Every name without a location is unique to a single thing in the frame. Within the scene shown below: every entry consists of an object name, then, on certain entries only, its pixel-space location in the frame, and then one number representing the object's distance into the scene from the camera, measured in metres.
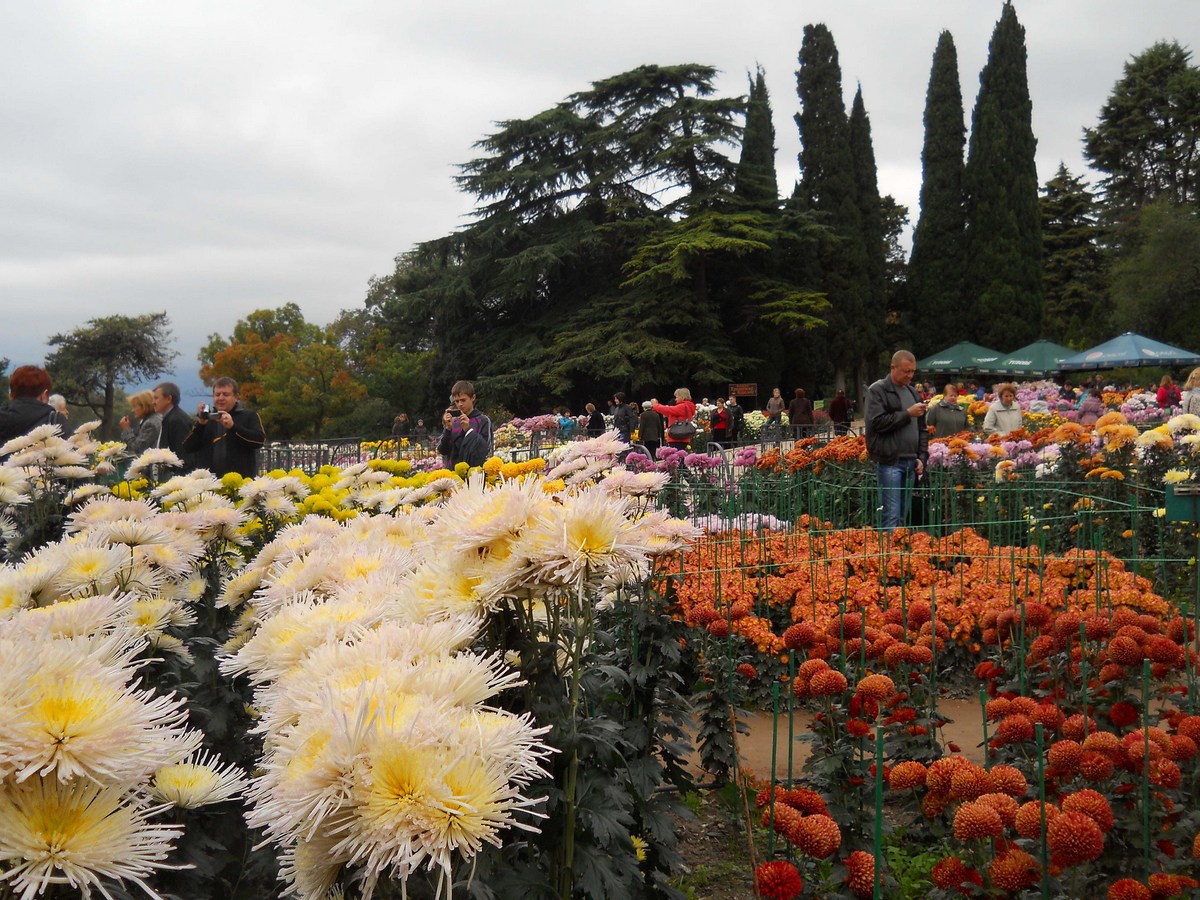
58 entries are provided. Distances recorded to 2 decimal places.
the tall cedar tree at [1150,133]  40.72
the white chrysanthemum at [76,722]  0.83
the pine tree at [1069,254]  41.09
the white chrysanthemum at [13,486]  3.60
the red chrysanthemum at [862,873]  1.86
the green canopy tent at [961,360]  29.28
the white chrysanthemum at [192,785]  1.23
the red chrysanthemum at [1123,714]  2.19
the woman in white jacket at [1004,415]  9.55
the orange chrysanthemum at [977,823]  1.66
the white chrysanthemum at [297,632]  1.27
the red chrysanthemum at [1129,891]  1.61
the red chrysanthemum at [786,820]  1.78
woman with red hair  5.62
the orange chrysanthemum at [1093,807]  1.65
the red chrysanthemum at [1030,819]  1.71
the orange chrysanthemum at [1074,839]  1.60
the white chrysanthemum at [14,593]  1.54
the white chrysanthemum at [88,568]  1.67
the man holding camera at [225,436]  5.33
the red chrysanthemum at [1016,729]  1.98
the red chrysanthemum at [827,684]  2.16
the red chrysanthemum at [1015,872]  1.66
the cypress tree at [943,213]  34.78
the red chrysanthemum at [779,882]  1.62
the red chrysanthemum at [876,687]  2.16
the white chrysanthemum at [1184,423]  6.34
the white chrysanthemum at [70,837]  0.81
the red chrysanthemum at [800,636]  2.44
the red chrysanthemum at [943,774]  1.83
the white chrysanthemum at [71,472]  3.88
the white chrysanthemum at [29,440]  3.93
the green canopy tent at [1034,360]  26.73
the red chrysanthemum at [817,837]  1.73
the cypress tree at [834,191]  32.88
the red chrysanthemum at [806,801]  1.89
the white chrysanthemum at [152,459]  4.21
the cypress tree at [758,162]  33.09
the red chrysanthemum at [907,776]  1.93
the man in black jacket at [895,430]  6.62
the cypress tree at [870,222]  34.12
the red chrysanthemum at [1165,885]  1.65
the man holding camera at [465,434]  5.97
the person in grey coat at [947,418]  10.13
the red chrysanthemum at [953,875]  1.72
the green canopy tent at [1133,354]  21.73
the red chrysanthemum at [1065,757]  1.84
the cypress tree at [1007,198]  33.59
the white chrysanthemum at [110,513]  2.18
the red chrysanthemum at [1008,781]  1.78
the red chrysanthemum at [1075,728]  2.12
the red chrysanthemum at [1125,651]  2.28
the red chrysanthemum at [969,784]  1.77
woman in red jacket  9.77
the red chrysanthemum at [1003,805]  1.70
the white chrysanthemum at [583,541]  1.29
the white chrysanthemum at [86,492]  3.59
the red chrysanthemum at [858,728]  2.16
